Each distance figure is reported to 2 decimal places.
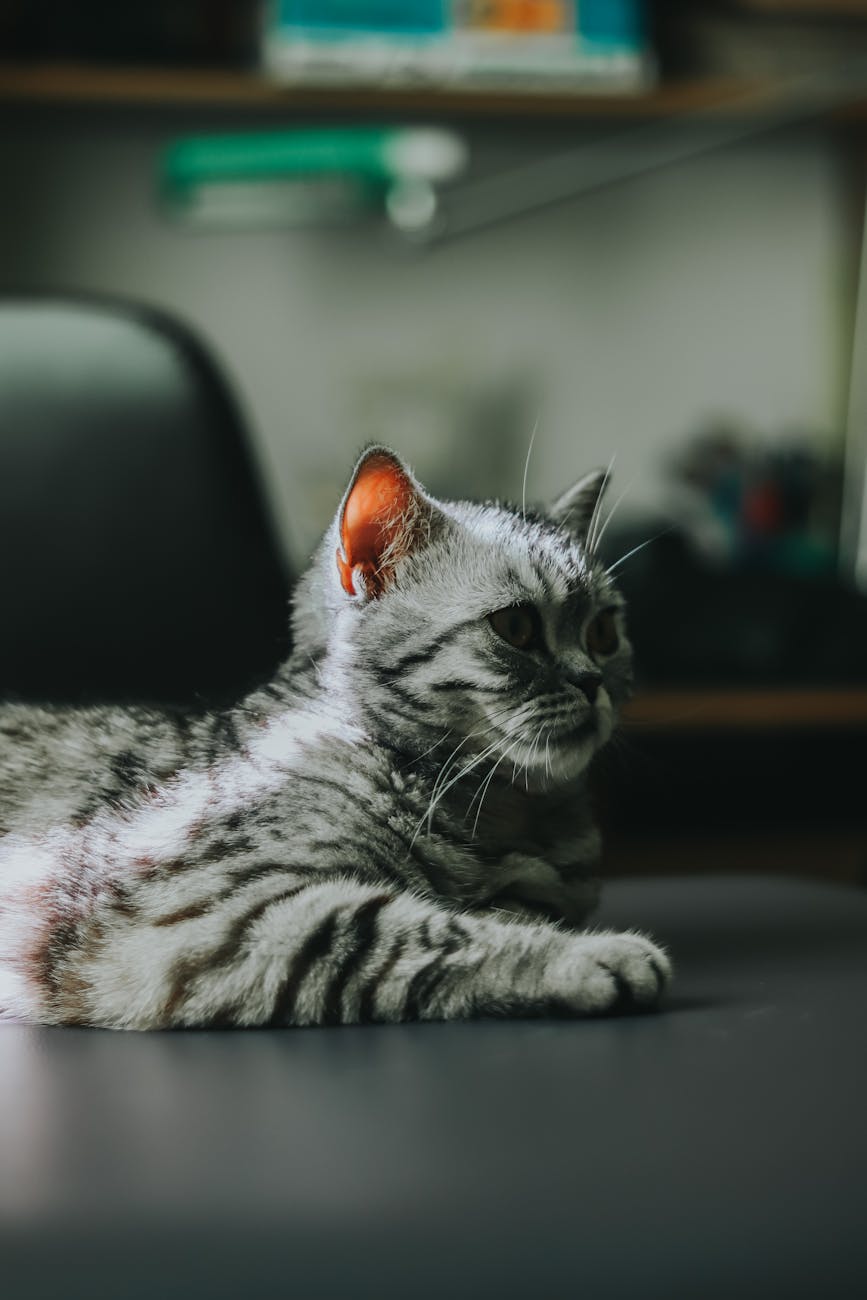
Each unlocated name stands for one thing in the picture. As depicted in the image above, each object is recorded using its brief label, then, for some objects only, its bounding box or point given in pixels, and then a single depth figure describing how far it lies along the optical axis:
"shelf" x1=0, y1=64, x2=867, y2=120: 1.65
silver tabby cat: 0.58
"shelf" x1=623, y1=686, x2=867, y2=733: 1.45
